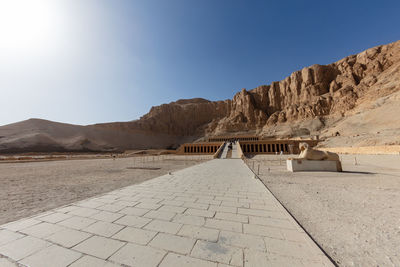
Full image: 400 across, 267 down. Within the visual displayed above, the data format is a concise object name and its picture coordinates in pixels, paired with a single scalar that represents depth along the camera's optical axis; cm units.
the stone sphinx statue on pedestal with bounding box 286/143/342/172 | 958
